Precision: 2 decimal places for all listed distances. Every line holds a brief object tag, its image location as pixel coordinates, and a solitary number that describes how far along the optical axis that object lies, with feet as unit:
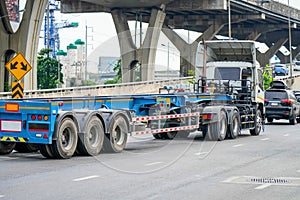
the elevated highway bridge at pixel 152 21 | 178.81
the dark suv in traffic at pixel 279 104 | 112.37
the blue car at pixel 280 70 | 324.60
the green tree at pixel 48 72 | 247.70
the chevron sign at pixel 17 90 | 91.60
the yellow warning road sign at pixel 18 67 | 95.09
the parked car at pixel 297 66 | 370.82
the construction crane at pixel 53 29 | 407.44
